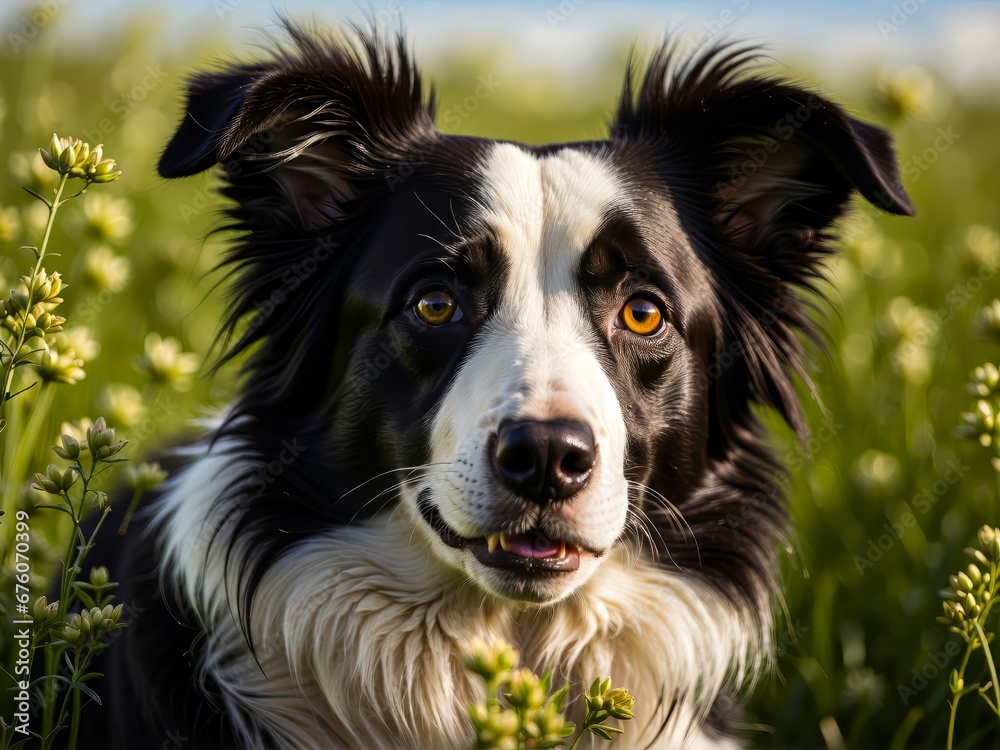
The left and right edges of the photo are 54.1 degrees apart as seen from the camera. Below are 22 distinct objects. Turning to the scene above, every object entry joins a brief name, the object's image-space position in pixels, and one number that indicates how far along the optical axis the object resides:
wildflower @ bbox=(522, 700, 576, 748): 1.83
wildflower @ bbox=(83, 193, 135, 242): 3.97
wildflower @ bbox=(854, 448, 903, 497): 4.49
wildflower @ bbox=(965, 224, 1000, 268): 4.98
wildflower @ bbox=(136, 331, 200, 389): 3.67
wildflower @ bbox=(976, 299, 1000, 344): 3.35
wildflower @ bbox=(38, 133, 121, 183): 2.40
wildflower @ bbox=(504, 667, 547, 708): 1.86
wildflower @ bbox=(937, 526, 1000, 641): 2.43
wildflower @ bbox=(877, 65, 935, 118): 4.99
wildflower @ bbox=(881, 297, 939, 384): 4.70
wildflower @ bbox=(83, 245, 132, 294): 3.99
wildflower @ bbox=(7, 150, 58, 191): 3.56
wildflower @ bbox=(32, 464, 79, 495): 2.35
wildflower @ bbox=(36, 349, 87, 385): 2.63
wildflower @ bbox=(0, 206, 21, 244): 2.78
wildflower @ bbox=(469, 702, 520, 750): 1.79
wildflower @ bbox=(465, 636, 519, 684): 1.82
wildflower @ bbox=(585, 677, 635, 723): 2.08
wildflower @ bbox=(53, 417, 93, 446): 2.67
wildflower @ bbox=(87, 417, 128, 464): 2.33
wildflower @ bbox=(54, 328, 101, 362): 2.76
